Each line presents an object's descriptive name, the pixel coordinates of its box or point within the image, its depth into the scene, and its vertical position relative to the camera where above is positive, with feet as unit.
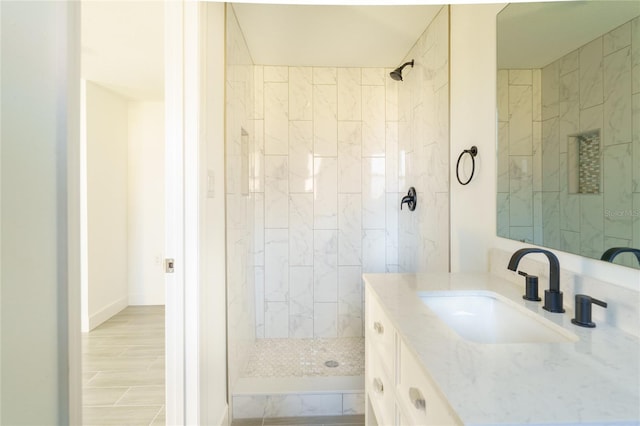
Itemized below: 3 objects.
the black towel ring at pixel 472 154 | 5.18 +0.94
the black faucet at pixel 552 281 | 3.16 -0.72
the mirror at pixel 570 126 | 2.84 +0.94
